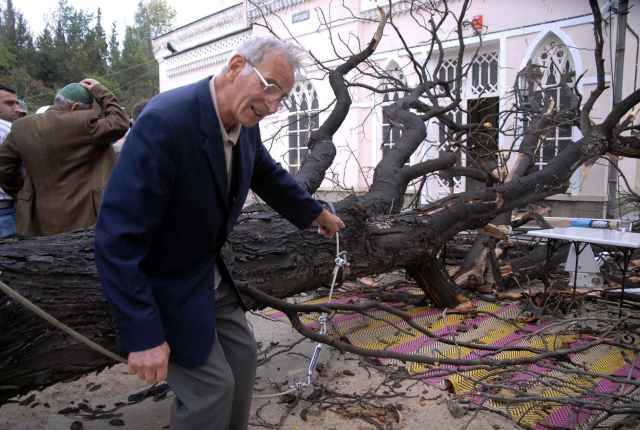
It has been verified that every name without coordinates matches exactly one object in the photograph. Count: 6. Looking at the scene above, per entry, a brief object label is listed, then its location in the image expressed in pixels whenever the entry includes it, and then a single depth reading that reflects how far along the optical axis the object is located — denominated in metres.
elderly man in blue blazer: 1.37
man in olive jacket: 2.82
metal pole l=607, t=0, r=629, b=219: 6.52
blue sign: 12.12
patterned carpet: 2.52
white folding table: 3.51
